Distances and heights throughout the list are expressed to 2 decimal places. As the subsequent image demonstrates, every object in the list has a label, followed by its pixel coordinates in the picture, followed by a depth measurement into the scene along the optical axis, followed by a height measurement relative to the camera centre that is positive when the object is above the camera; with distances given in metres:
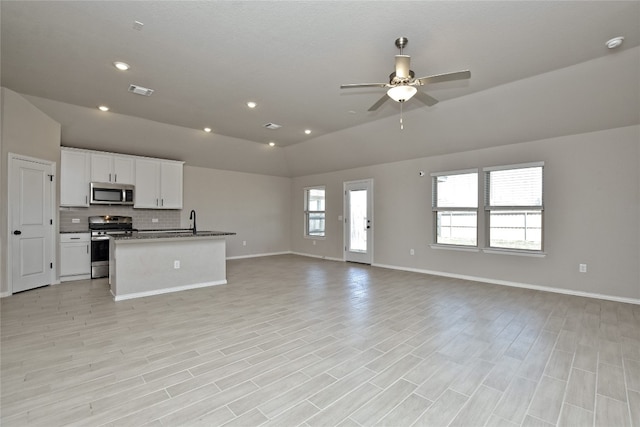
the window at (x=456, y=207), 5.80 +0.14
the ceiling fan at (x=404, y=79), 2.69 +1.27
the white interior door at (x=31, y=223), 4.53 -0.18
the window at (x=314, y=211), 8.90 +0.07
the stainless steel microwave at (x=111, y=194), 5.97 +0.39
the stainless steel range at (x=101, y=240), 5.73 -0.53
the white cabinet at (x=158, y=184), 6.55 +0.67
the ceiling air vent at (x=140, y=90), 4.30 +1.81
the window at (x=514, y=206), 5.05 +0.14
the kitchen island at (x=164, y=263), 4.32 -0.80
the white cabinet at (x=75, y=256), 5.43 -0.81
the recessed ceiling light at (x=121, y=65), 3.60 +1.81
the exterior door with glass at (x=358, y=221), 7.46 -0.19
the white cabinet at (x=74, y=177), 5.61 +0.67
